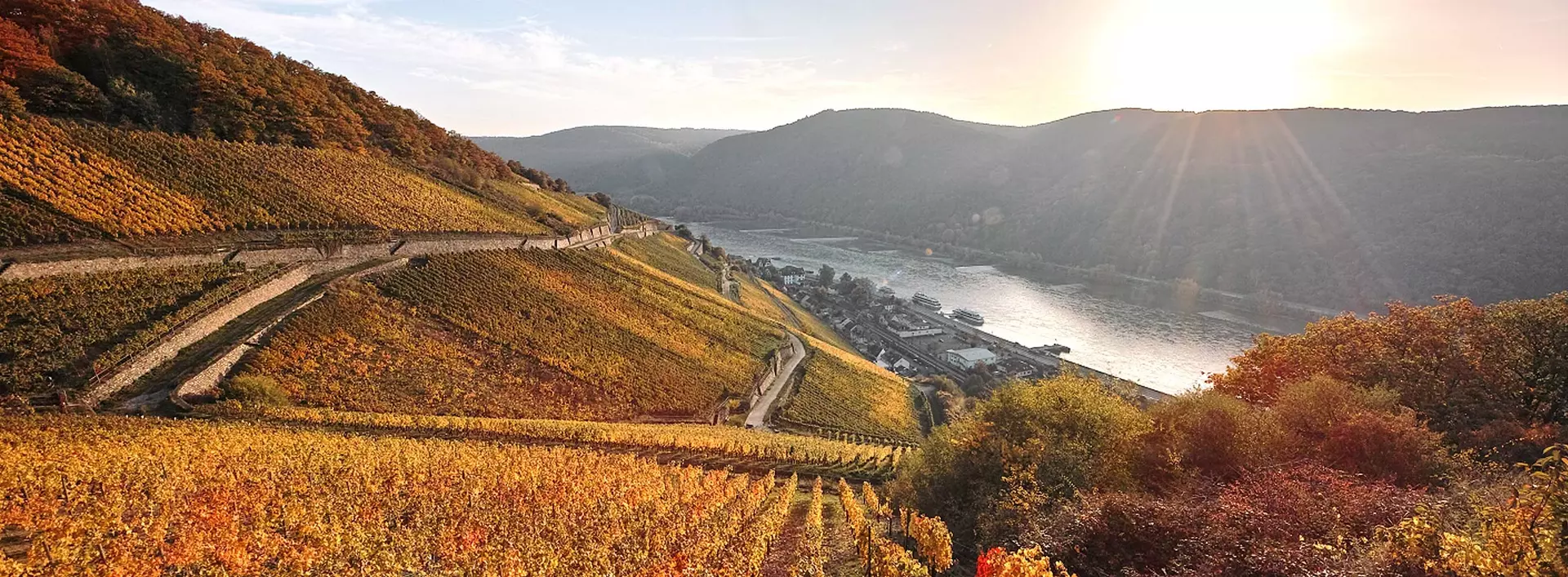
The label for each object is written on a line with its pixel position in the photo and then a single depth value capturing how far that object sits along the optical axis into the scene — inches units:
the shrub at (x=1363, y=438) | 644.7
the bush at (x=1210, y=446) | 677.9
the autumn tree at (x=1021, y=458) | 658.8
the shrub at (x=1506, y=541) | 252.2
